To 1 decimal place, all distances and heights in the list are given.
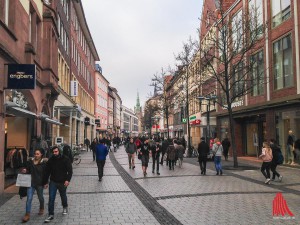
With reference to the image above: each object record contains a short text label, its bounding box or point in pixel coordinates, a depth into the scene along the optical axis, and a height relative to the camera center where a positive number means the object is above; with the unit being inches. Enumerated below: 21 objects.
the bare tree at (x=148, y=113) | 1221.1 +103.1
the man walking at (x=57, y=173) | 224.0 -36.3
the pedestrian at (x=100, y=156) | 415.4 -41.0
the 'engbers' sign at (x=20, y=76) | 330.4 +71.2
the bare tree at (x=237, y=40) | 543.3 +195.7
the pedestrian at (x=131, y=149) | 535.2 -38.0
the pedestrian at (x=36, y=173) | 218.3 -35.6
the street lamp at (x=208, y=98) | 645.5 +78.0
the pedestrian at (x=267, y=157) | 378.7 -40.2
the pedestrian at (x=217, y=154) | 459.1 -43.6
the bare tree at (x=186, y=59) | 827.9 +230.4
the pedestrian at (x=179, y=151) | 578.2 -46.4
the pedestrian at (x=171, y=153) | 535.2 -47.1
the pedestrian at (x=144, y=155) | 453.5 -42.9
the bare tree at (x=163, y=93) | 1076.4 +162.9
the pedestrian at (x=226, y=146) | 733.1 -45.8
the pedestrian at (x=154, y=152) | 487.1 -41.2
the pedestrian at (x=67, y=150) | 445.5 -32.9
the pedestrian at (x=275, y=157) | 386.8 -41.2
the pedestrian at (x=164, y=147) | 609.8 -39.2
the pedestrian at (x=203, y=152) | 466.3 -39.6
